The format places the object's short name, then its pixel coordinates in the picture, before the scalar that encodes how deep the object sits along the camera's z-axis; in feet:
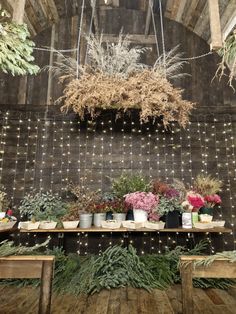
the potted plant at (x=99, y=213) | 10.76
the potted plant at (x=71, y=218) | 10.50
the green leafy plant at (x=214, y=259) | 5.62
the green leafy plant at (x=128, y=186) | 11.30
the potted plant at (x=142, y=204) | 10.35
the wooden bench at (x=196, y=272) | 5.68
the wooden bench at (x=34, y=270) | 5.79
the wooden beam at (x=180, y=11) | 14.25
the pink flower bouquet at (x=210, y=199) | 11.00
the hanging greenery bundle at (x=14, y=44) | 7.16
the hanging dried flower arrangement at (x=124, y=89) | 10.33
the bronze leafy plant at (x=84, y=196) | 11.06
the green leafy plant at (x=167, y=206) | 10.57
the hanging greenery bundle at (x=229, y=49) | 7.85
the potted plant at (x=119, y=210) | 10.85
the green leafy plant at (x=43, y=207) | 11.45
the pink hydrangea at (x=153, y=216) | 10.53
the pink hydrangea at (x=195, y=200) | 10.54
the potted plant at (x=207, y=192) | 10.88
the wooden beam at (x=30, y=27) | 13.98
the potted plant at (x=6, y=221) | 10.39
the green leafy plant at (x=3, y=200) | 12.17
